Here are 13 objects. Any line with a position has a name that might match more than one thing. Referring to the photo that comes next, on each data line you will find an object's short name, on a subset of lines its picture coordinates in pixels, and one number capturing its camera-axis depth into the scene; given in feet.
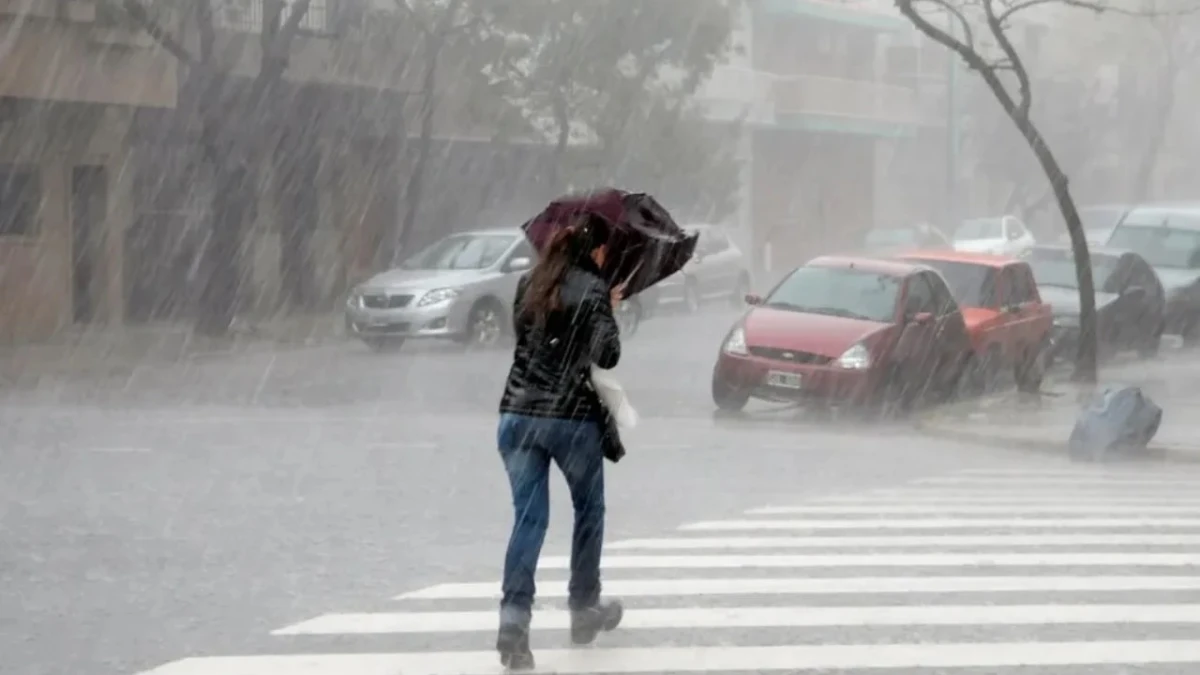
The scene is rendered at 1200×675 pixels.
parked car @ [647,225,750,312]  112.98
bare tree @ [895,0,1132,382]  69.10
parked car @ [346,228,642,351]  83.56
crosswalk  24.39
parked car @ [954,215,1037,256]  140.15
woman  22.89
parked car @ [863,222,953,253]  139.95
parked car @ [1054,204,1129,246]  148.56
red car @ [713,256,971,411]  58.59
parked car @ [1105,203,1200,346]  94.27
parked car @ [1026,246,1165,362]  83.46
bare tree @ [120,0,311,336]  83.66
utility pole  151.64
